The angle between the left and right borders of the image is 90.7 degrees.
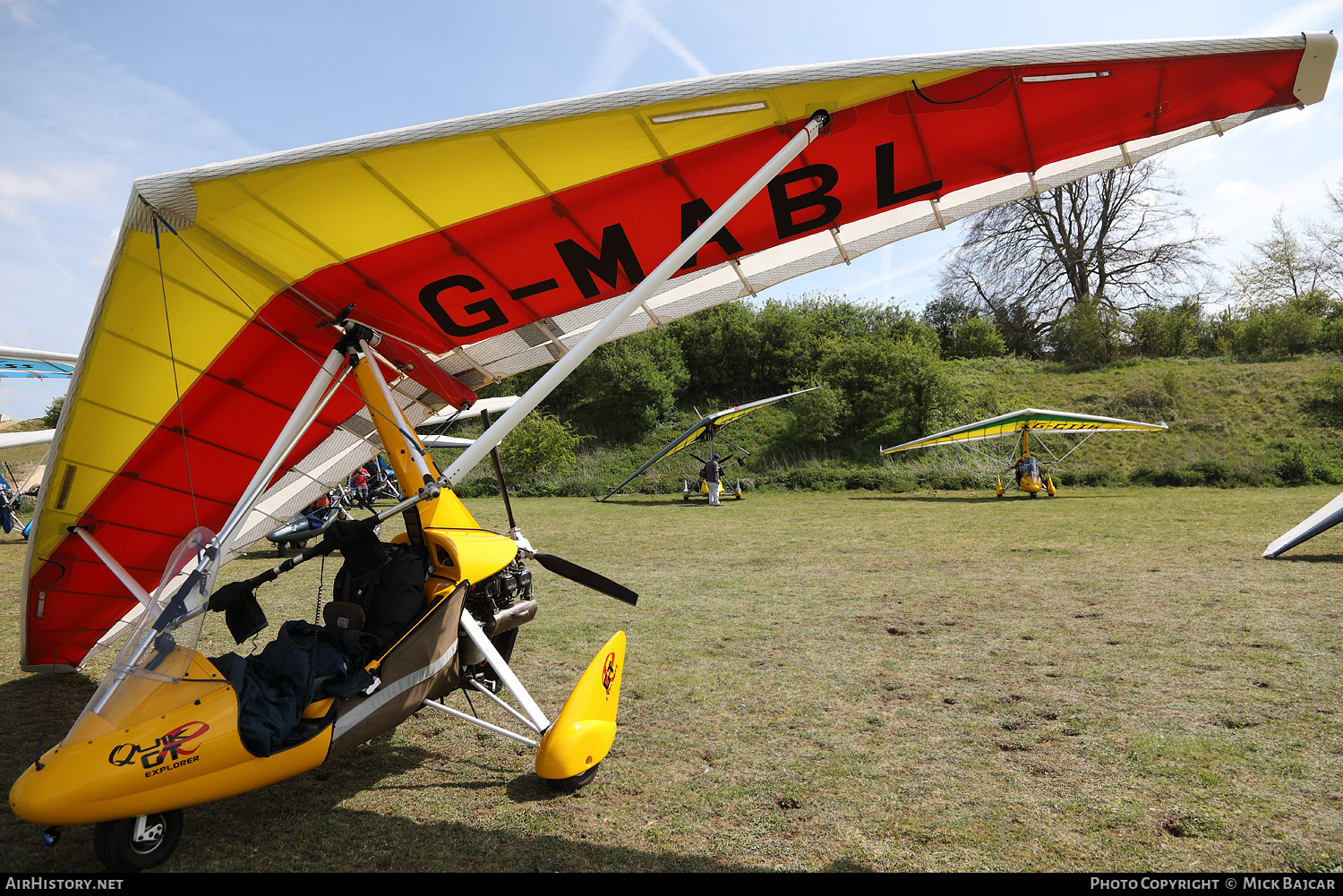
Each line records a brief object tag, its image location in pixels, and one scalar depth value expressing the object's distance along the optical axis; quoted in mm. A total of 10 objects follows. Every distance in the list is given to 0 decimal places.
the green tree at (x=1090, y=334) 31000
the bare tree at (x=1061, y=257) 38750
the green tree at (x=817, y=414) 26438
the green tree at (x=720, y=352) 38250
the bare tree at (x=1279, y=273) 36188
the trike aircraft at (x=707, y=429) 20859
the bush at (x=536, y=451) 27328
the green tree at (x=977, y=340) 36031
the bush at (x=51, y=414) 40406
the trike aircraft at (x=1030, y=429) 17875
